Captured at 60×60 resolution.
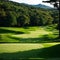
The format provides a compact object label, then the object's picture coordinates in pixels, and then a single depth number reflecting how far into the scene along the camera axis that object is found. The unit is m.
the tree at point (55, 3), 31.96
